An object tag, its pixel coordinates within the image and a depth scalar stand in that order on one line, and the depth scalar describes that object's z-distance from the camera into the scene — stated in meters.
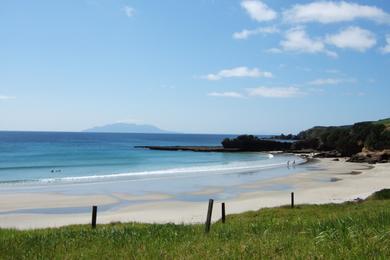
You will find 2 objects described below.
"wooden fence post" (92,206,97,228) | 15.99
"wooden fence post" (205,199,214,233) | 12.12
